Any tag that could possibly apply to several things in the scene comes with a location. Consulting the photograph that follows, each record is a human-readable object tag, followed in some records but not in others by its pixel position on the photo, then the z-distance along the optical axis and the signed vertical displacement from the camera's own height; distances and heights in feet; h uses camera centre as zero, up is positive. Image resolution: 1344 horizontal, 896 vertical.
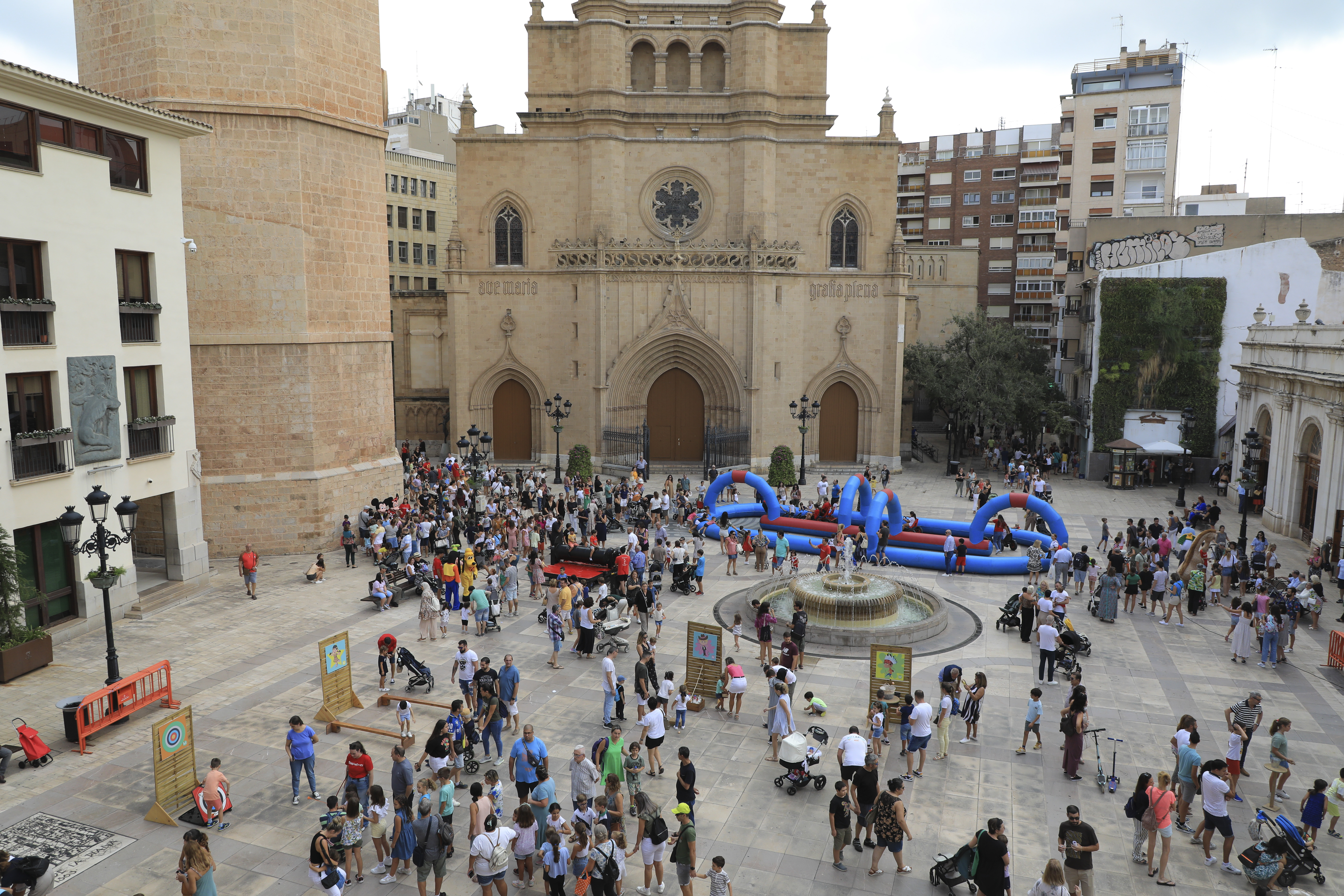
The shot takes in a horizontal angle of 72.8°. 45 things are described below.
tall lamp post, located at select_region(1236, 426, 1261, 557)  78.23 -11.56
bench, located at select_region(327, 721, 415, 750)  44.34 -19.10
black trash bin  43.93 -17.65
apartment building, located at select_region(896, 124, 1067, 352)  203.41 +32.48
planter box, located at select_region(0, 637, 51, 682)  50.65 -17.72
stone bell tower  75.87 +10.24
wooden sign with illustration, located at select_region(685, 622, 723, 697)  49.88 -17.06
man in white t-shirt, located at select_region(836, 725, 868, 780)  37.83 -16.89
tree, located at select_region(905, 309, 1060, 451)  127.85 -4.01
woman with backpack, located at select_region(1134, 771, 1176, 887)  33.91 -17.36
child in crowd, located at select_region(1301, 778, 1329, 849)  35.42 -18.01
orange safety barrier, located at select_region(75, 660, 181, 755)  43.73 -17.84
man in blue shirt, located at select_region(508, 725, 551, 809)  36.94 -16.87
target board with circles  37.52 -17.58
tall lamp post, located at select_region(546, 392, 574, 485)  112.98 -8.54
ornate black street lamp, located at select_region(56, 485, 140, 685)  45.78 -9.75
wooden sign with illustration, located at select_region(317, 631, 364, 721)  46.73 -17.32
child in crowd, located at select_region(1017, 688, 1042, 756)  43.47 -17.39
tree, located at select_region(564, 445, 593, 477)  112.88 -14.44
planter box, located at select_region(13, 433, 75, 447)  55.01 -5.92
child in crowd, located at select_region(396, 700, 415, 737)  44.21 -17.97
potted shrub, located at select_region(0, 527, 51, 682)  50.37 -16.43
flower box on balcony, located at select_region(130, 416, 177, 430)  64.75 -5.63
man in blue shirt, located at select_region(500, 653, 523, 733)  45.34 -16.95
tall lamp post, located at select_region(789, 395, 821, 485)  115.14 -9.10
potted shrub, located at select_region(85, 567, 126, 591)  45.44 -11.77
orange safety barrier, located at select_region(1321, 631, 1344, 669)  54.85 -18.34
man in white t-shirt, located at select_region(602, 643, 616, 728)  45.75 -17.14
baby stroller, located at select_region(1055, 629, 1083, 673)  53.36 -18.31
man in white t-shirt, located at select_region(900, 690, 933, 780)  41.11 -17.15
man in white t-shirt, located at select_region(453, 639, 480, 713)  46.96 -16.66
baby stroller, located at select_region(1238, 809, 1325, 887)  33.27 -18.68
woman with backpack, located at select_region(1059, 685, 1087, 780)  40.98 -17.18
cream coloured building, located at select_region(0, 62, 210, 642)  55.67 +0.81
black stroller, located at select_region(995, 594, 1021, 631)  62.49 -18.44
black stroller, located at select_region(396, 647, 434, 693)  51.37 -18.26
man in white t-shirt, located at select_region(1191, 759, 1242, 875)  35.01 -17.62
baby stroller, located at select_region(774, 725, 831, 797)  40.22 -18.32
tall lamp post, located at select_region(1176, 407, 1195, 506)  103.65 -10.18
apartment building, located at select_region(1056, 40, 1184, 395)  167.32 +37.70
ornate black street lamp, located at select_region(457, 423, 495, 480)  104.01 -13.13
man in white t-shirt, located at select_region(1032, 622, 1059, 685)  52.24 -17.39
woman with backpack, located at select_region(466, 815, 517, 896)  30.91 -17.32
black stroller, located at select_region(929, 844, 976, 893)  31.60 -18.89
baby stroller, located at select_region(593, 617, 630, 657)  57.77 -18.63
